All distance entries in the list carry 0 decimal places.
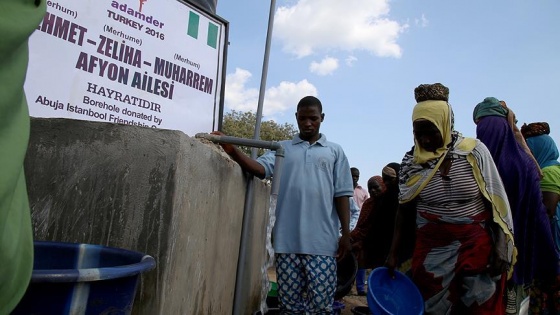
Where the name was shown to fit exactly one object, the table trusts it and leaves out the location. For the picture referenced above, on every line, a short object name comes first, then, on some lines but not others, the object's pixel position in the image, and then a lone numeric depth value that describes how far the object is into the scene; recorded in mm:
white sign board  2154
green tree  21375
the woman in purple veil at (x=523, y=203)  2959
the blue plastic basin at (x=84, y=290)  1000
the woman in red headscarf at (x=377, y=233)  3510
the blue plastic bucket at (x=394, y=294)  2578
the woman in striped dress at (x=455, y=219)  2430
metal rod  2420
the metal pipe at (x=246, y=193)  2248
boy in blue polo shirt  2729
